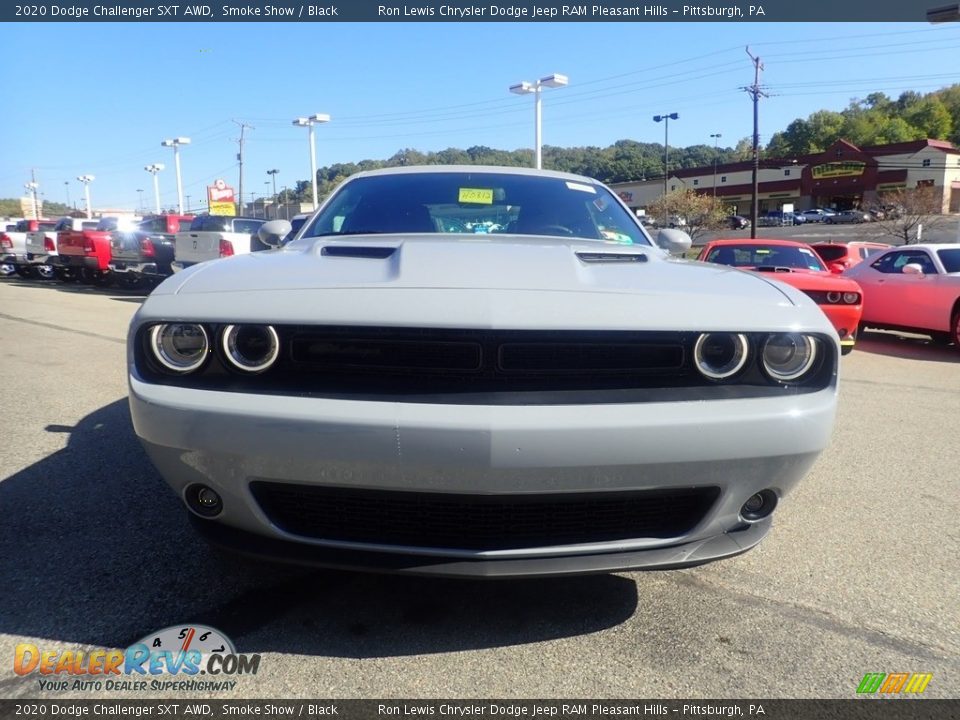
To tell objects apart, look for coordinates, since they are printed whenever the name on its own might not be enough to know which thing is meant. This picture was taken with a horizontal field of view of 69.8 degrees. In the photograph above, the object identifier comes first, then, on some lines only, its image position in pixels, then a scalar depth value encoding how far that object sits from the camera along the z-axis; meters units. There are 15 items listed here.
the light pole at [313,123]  29.55
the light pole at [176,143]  44.09
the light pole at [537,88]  20.62
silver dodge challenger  1.75
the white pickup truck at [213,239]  12.34
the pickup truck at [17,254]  19.66
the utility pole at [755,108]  36.06
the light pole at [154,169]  51.78
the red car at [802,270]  7.18
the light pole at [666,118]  52.00
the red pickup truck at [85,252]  15.18
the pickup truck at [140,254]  14.38
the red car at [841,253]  14.62
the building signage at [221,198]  44.75
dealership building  61.06
